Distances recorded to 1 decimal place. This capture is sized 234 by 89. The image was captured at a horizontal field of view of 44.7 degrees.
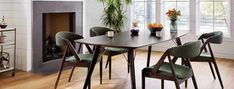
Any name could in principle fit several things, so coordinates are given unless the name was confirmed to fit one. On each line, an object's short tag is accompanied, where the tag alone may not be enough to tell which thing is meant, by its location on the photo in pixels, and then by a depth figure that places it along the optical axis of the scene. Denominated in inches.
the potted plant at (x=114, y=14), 246.8
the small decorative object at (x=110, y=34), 144.4
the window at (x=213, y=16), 232.7
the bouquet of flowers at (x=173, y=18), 167.2
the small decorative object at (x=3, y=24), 170.2
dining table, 115.2
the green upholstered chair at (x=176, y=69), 108.7
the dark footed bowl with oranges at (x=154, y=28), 156.8
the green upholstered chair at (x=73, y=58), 135.8
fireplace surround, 185.2
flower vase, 166.7
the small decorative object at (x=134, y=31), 156.7
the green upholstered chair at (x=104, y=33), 162.7
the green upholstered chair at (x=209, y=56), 145.6
